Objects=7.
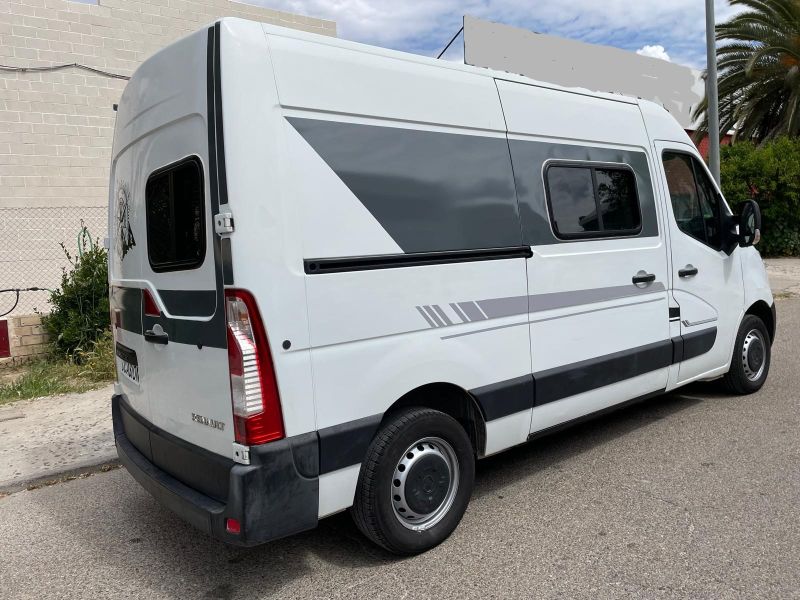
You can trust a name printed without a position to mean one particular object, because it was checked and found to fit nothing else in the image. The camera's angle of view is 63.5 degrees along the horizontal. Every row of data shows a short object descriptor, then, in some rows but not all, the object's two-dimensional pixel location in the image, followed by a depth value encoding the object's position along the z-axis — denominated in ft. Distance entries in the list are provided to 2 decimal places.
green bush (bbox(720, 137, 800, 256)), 54.00
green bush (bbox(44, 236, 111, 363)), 26.48
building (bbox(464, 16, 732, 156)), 57.06
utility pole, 37.09
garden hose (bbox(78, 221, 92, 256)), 30.83
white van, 9.23
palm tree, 59.16
